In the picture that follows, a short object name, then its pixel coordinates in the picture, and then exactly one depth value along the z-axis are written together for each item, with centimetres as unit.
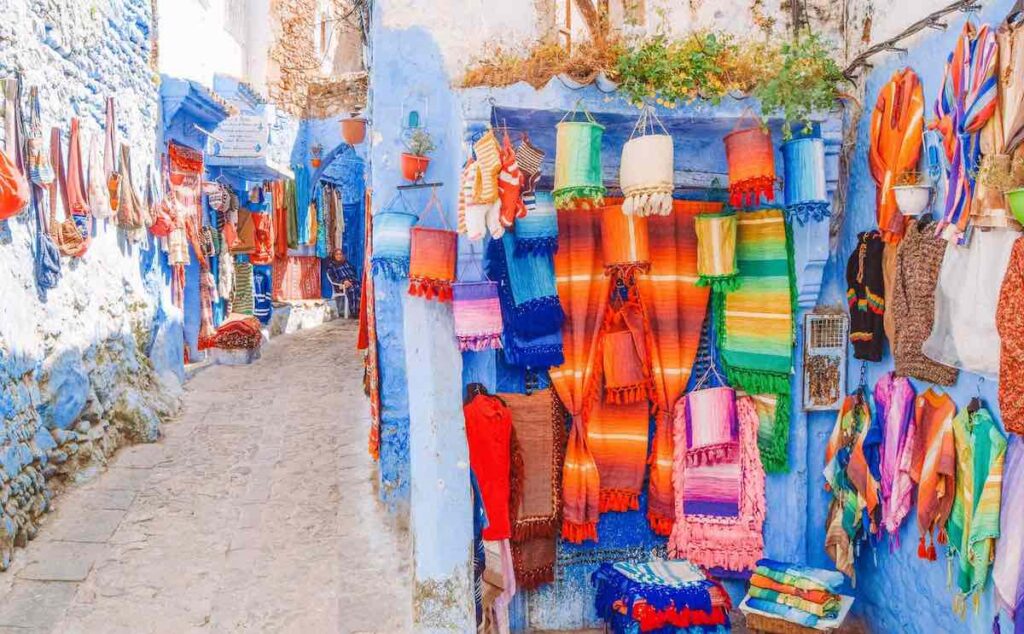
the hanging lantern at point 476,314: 438
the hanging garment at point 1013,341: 302
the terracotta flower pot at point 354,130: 758
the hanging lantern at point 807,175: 441
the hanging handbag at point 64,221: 683
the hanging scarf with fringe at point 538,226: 445
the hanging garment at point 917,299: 375
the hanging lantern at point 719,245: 463
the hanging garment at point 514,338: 461
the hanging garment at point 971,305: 330
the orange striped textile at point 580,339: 482
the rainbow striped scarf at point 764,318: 473
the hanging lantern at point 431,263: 435
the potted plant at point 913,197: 378
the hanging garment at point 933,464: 367
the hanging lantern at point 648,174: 401
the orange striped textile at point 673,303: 484
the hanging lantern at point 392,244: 445
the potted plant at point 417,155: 460
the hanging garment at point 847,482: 446
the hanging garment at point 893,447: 398
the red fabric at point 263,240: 1477
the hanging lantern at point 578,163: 407
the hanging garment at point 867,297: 430
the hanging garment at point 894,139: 395
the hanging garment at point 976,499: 334
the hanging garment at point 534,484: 477
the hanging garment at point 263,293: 1528
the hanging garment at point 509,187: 404
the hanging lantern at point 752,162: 423
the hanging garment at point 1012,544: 320
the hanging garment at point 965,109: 323
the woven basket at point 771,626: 438
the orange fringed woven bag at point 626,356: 482
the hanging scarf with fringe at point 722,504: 487
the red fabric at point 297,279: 1592
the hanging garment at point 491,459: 454
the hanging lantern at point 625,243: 462
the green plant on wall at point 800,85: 429
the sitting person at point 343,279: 1702
